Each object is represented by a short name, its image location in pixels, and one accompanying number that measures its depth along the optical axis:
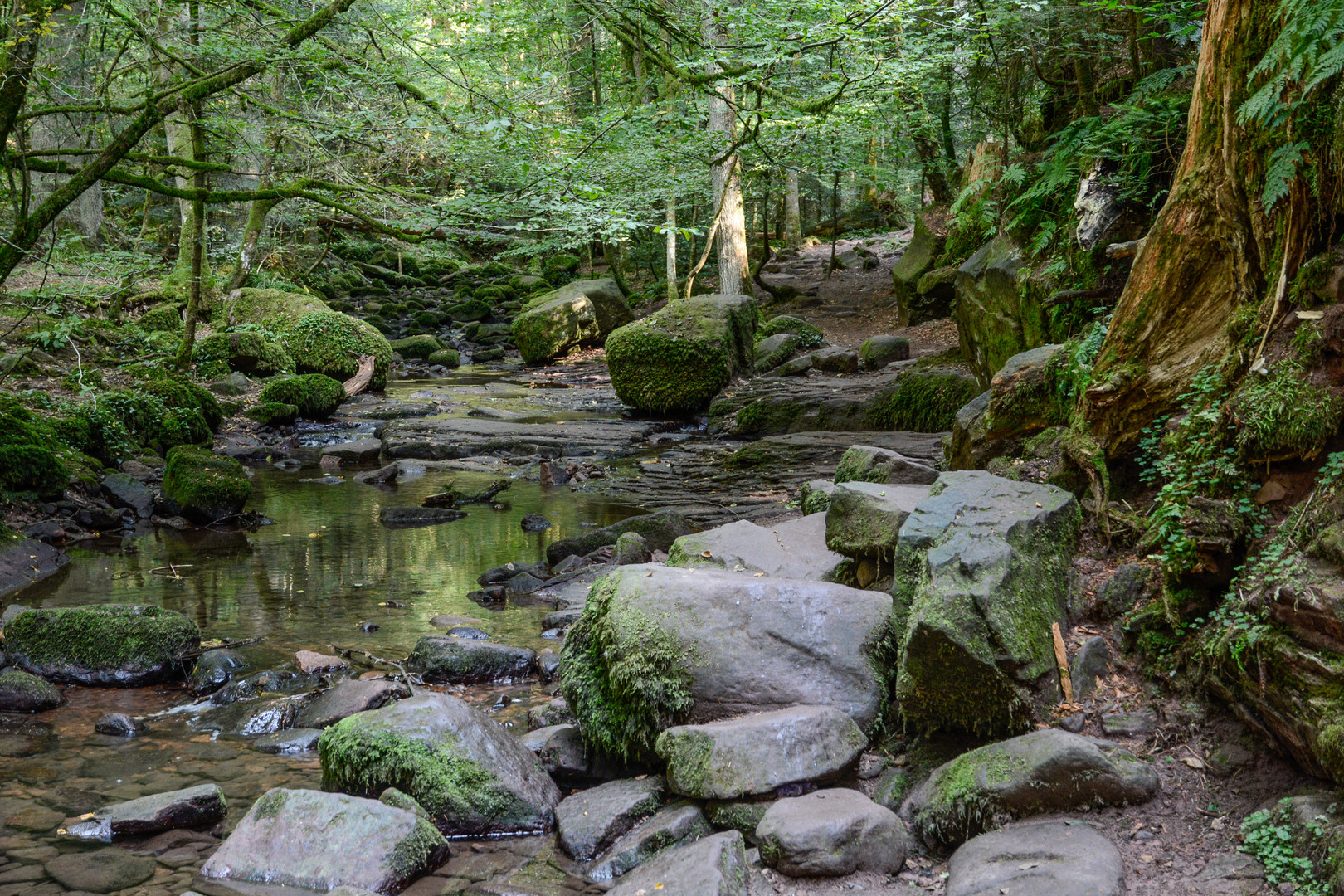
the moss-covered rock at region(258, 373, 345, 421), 14.76
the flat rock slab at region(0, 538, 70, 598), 7.24
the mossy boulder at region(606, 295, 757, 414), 14.36
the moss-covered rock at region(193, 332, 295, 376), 16.08
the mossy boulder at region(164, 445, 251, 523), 9.30
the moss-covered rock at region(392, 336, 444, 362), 22.75
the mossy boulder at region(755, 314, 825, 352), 17.05
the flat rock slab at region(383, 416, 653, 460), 12.78
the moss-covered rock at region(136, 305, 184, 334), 15.90
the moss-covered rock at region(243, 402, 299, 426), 14.29
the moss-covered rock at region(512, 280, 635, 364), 21.34
